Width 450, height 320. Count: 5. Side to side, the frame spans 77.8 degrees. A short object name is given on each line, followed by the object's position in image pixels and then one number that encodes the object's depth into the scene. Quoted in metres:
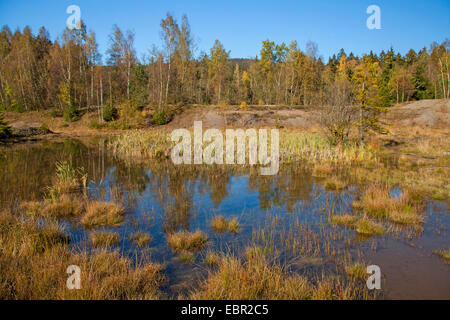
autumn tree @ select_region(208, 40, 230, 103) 50.71
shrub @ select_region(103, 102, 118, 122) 32.31
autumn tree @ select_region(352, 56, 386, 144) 16.50
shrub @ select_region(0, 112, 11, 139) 23.62
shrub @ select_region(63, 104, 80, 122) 33.31
